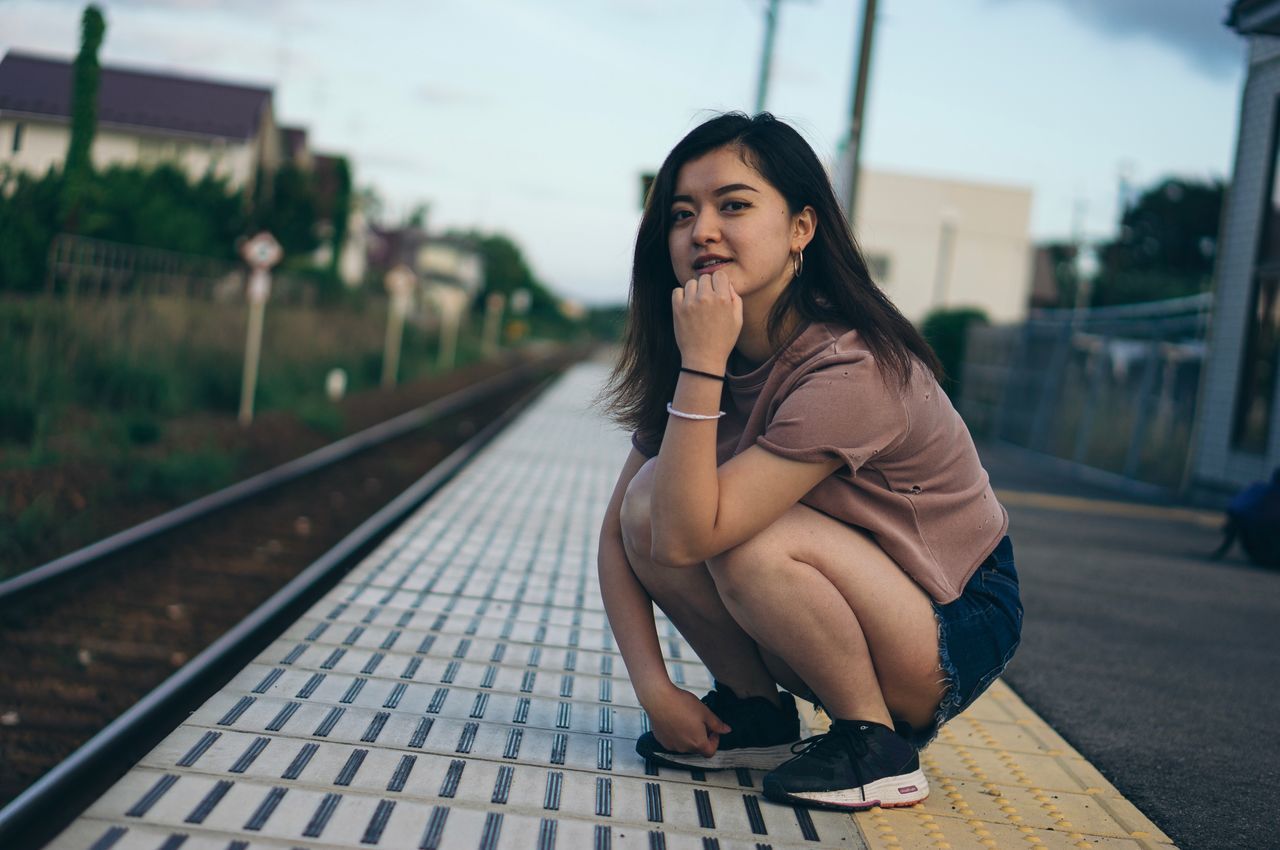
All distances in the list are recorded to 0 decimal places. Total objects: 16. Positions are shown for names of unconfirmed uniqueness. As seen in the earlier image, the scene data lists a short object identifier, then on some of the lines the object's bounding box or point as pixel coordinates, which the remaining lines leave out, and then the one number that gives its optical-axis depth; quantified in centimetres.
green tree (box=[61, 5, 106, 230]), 1415
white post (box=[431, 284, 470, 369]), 3797
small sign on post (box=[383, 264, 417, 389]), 2742
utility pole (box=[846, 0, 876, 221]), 1359
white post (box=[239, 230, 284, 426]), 1548
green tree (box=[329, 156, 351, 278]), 5232
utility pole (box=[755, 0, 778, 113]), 2117
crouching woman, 265
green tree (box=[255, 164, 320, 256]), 3493
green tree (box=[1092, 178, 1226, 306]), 6638
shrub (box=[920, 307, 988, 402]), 2738
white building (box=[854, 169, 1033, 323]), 5472
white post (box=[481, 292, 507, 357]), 5091
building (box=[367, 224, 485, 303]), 9750
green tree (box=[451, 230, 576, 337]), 11850
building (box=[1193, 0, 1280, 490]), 1254
